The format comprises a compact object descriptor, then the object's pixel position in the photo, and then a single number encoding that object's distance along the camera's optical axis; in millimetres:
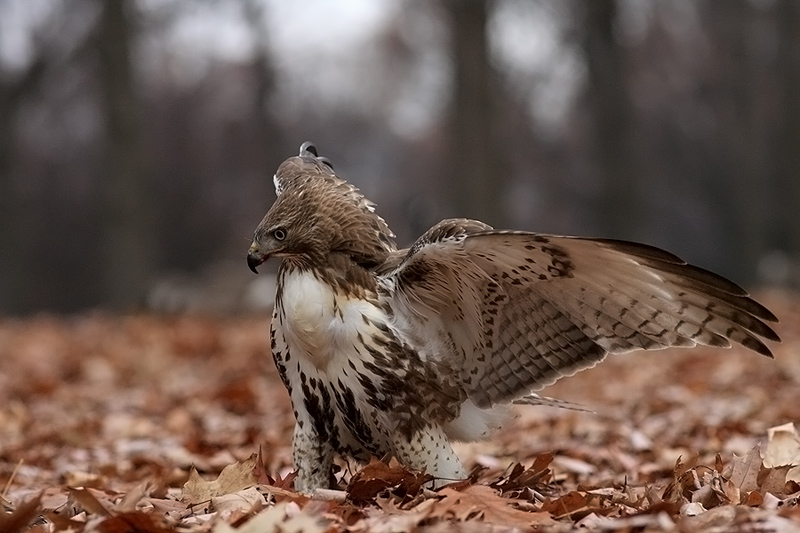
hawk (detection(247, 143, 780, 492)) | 6234
